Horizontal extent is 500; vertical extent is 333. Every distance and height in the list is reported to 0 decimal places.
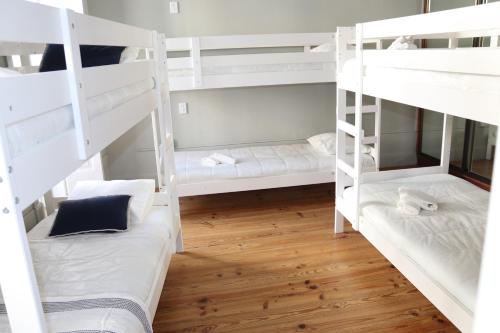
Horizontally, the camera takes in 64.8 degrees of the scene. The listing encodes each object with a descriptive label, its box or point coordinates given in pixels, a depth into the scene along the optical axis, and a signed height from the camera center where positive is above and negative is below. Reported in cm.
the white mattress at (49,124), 86 -13
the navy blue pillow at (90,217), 201 -74
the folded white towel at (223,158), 335 -78
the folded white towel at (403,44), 200 +7
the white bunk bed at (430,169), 131 -70
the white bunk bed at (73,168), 82 -24
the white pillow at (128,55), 187 +6
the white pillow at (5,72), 102 +0
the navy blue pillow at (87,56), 143 +5
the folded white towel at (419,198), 210 -74
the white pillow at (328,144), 352 -75
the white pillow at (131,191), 217 -70
